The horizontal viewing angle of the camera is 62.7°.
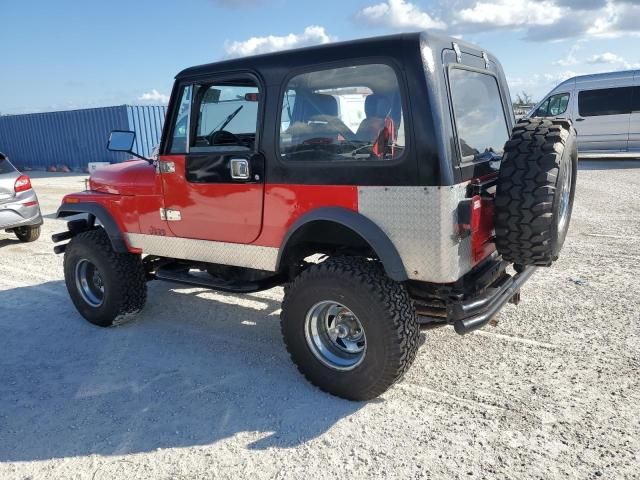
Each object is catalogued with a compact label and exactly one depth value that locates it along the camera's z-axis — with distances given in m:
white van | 14.22
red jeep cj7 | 2.81
